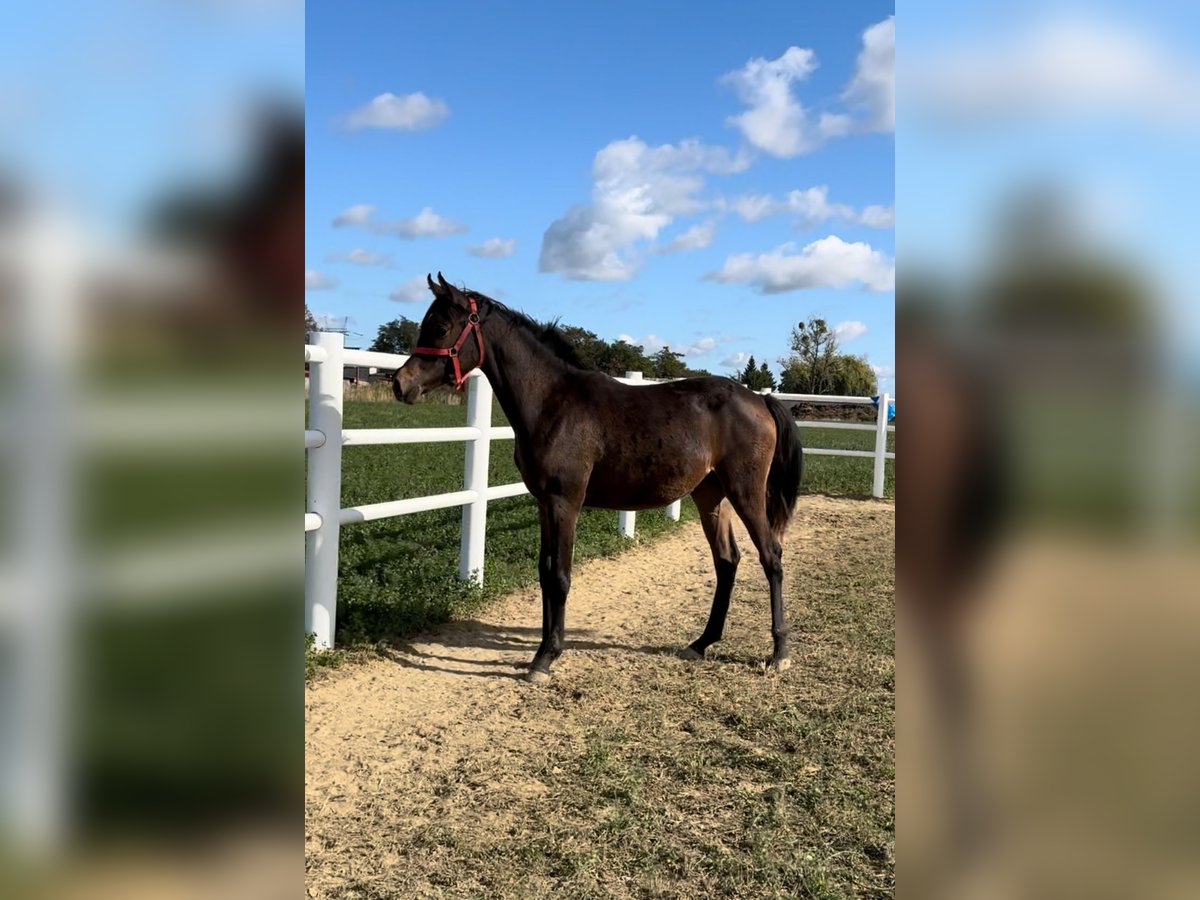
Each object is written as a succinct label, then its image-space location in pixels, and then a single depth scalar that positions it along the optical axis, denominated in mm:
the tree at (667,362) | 32463
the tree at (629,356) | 22297
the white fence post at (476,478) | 5391
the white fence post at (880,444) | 11328
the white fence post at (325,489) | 4082
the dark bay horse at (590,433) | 4121
